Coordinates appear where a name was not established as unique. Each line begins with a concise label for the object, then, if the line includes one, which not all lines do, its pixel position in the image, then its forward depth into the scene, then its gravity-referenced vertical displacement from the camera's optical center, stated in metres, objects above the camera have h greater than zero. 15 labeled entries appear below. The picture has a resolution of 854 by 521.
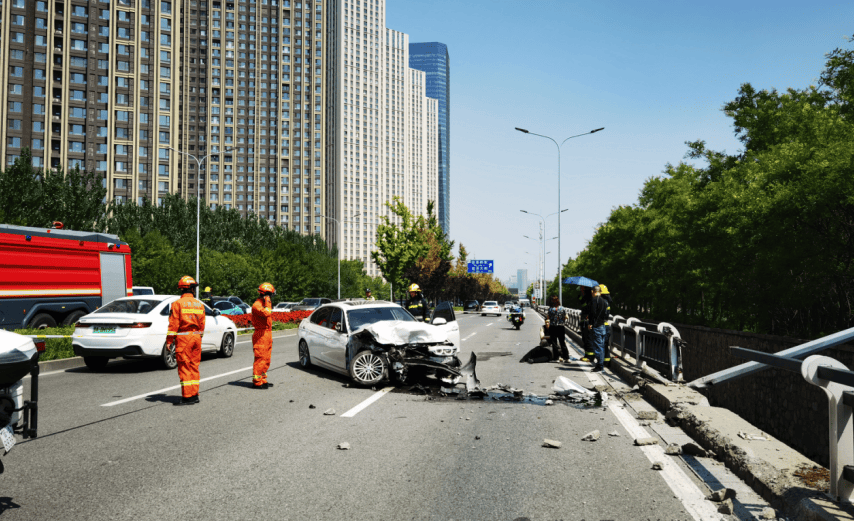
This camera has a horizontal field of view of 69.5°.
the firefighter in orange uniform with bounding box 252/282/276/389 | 10.30 -1.14
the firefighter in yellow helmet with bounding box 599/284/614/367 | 14.20 -1.21
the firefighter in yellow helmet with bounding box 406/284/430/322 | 13.70 -0.85
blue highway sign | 98.38 +0.48
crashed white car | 10.53 -1.41
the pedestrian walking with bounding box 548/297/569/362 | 15.40 -1.59
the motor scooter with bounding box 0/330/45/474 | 4.22 -0.85
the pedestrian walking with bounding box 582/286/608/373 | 13.88 -1.22
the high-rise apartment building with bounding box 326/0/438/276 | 181.12 +43.20
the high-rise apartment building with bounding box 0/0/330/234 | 87.69 +26.68
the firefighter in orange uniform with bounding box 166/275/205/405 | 8.85 -1.02
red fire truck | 17.84 -0.21
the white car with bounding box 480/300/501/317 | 58.25 -3.71
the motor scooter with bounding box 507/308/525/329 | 33.16 -2.60
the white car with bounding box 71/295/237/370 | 12.21 -1.29
